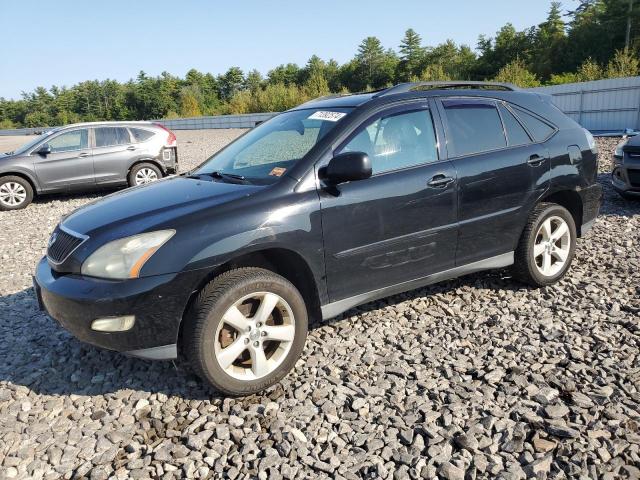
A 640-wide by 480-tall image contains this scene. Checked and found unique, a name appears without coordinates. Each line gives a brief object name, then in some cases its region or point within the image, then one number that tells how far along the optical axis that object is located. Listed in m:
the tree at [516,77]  34.32
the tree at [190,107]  66.44
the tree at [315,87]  52.00
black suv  2.91
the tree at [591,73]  28.45
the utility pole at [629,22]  52.09
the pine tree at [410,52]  75.62
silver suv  10.46
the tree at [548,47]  57.47
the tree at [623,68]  26.56
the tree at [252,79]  97.20
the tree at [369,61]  76.19
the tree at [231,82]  103.31
